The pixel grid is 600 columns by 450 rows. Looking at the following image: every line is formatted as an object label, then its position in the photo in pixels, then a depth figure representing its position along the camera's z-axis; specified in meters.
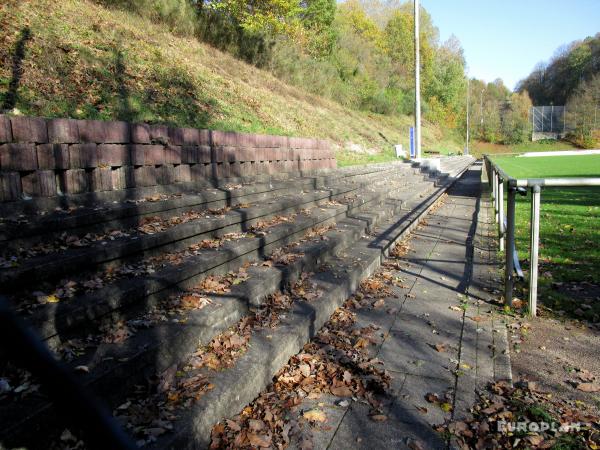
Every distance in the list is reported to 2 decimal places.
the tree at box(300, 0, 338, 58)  33.53
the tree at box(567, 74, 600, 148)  76.12
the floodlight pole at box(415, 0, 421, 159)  20.22
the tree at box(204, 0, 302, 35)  21.97
